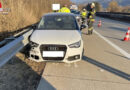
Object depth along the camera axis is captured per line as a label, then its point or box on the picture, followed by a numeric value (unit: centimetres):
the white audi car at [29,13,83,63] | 416
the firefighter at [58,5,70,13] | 1064
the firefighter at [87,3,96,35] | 921
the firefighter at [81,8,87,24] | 1516
